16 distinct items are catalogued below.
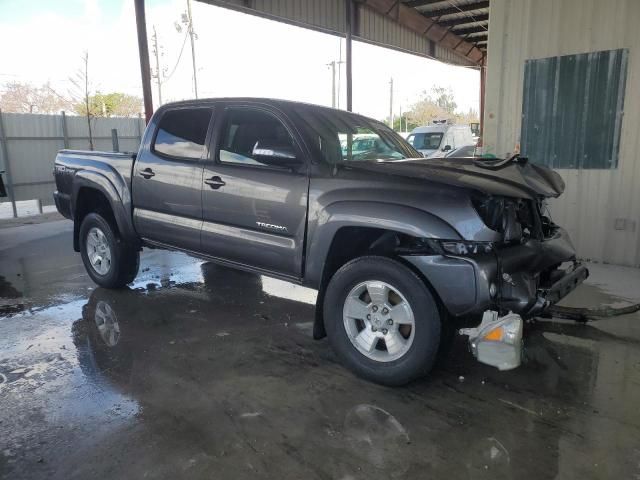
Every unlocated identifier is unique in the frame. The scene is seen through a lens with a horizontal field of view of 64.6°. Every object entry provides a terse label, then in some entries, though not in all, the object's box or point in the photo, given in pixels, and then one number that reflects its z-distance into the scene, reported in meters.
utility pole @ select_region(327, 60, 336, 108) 47.96
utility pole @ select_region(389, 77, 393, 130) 66.74
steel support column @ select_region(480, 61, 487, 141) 19.15
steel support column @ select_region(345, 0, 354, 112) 11.91
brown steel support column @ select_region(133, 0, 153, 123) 8.89
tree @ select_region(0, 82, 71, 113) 33.50
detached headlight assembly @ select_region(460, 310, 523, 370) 2.99
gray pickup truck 3.03
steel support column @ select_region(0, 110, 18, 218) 11.72
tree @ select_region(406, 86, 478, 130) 76.94
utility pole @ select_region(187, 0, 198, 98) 36.42
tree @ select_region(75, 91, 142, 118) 22.91
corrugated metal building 5.97
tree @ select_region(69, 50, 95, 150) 13.59
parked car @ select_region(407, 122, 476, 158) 17.16
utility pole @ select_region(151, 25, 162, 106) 36.97
